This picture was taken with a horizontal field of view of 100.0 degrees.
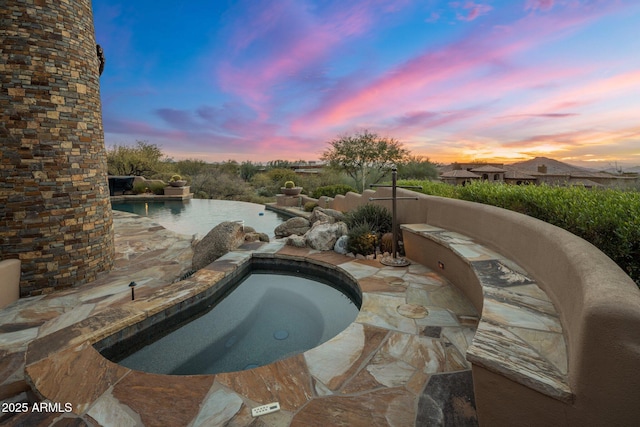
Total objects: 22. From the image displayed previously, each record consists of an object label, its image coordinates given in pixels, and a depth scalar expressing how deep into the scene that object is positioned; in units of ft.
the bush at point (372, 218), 18.95
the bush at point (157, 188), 53.30
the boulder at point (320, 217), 24.09
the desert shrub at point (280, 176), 60.84
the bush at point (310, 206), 39.04
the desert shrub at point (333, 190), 40.78
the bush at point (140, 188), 54.24
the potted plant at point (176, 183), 51.08
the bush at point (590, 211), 7.32
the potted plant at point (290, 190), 44.88
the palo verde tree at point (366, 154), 47.74
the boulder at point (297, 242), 19.27
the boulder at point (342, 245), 17.58
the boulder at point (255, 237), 22.34
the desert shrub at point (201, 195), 57.16
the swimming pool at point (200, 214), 30.27
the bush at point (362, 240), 16.92
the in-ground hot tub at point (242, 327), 8.94
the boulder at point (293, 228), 25.40
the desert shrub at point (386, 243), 17.10
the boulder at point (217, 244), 17.66
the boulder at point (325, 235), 18.67
